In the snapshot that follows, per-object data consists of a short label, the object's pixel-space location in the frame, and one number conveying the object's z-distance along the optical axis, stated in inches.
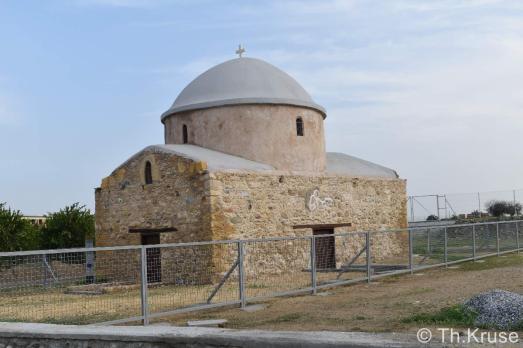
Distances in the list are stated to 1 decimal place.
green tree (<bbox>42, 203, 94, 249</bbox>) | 1055.0
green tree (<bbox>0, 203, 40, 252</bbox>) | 938.1
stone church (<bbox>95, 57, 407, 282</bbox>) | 661.3
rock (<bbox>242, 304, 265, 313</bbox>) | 417.7
